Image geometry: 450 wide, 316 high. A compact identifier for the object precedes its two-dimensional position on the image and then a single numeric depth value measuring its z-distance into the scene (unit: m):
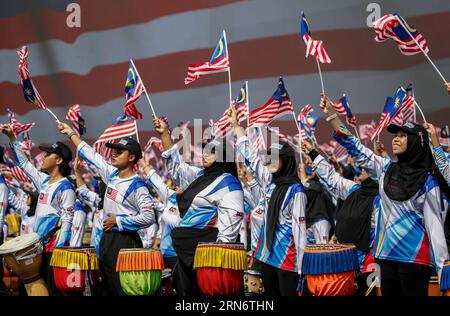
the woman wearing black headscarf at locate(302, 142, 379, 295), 8.75
